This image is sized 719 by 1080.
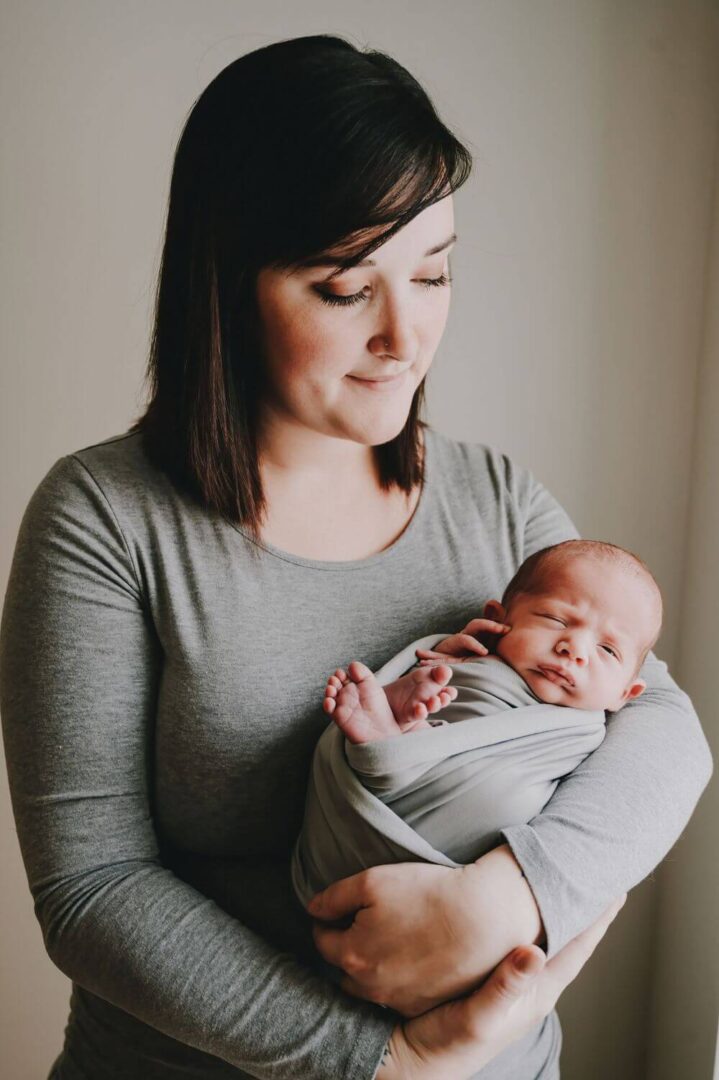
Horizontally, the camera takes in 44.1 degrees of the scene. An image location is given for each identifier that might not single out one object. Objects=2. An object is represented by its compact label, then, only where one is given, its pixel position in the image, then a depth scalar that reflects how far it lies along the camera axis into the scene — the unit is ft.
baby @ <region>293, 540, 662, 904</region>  3.27
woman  3.16
